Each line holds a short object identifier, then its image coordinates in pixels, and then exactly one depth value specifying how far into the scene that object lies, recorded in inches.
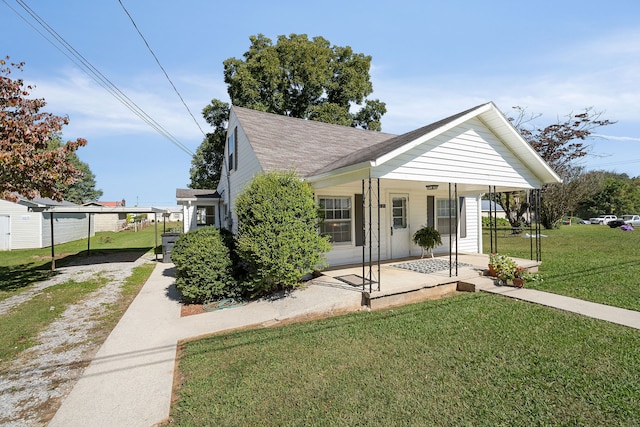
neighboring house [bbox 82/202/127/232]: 1326.9
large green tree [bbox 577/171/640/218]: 1916.8
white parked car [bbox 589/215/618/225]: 1676.2
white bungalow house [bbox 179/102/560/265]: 262.8
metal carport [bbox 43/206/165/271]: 460.1
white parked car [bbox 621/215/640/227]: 1403.2
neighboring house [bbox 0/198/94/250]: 693.9
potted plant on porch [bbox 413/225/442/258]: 359.9
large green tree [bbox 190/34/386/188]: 781.3
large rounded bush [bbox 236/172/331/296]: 235.0
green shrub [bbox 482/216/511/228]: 1426.4
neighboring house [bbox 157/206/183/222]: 585.9
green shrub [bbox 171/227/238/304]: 248.5
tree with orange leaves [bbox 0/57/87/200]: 300.4
